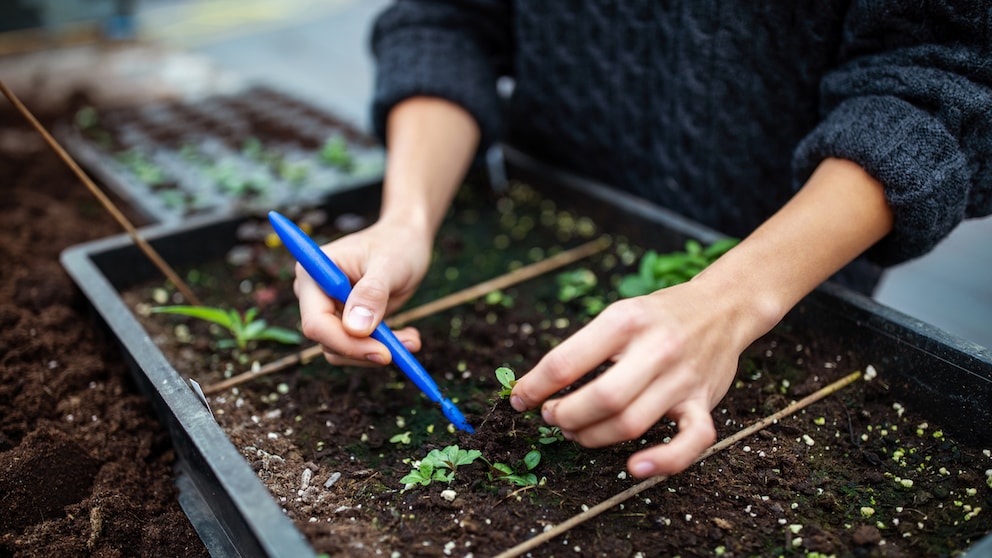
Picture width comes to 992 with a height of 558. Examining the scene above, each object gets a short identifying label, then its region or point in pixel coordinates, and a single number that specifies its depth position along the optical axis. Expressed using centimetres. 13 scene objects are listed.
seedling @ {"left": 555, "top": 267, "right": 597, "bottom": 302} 79
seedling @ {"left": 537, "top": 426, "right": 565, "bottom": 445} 66
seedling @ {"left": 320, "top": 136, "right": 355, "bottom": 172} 109
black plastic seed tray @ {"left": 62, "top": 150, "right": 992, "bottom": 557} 59
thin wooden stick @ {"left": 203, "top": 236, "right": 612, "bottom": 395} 74
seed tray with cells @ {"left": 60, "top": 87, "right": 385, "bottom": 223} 100
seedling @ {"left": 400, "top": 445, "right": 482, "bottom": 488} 64
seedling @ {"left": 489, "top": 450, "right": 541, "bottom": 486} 64
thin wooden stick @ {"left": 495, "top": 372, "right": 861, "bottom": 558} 60
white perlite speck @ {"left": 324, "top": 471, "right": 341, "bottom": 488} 65
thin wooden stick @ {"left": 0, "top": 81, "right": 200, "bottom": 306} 70
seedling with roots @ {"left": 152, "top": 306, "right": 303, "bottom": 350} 77
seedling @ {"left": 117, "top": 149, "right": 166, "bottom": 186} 106
